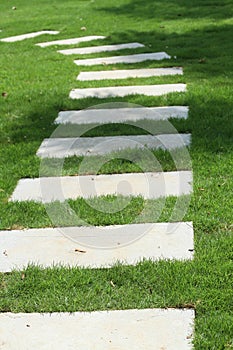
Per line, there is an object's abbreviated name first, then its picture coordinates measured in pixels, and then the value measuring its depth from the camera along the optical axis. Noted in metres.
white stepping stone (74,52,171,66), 7.57
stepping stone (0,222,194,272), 3.31
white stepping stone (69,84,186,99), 6.20
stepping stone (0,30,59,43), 9.66
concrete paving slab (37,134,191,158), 4.75
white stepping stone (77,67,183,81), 6.88
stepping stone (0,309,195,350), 2.67
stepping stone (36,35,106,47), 8.97
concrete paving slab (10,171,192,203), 4.03
